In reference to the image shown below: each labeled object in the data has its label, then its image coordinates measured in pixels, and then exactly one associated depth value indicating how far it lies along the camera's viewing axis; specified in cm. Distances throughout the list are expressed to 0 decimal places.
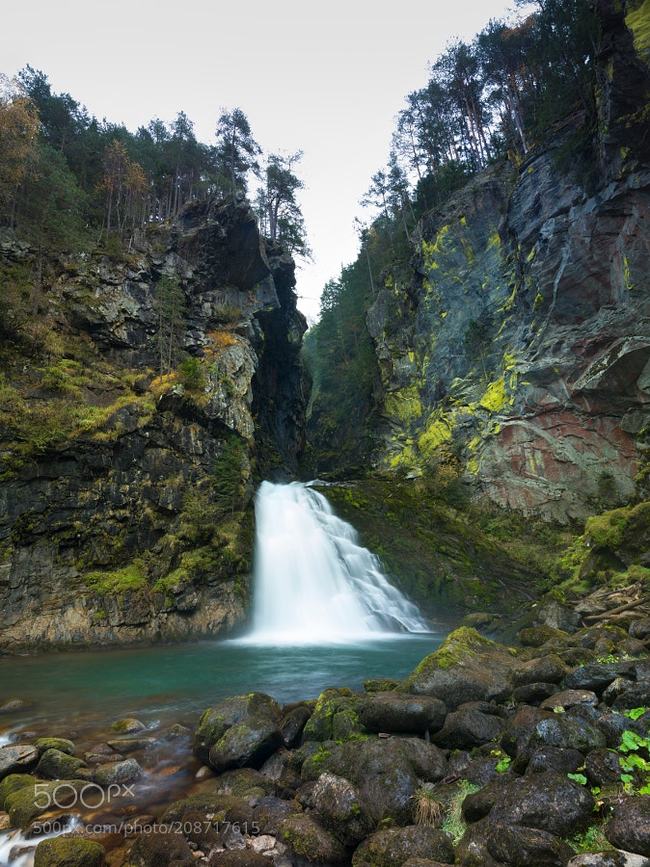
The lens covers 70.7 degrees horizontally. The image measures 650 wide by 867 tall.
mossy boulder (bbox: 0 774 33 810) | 511
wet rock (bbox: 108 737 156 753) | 634
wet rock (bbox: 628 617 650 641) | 793
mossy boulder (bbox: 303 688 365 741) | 592
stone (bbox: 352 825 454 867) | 355
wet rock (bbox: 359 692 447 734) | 551
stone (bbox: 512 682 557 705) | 583
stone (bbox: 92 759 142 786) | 540
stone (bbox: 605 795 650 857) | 300
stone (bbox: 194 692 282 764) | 612
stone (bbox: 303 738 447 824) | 423
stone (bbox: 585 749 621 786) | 380
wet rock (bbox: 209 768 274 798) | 505
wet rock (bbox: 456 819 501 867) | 329
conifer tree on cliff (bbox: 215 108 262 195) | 3831
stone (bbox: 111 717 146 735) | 699
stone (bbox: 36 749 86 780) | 551
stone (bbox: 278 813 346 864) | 391
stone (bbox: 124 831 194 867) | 384
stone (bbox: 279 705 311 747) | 625
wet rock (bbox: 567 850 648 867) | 289
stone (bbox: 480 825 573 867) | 312
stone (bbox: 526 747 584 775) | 402
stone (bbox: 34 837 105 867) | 382
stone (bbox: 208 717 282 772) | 567
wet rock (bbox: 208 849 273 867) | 373
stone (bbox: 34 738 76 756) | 603
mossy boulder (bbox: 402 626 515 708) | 621
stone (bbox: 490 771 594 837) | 339
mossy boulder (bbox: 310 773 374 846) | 404
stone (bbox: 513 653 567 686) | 611
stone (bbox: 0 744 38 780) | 561
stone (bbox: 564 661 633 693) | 554
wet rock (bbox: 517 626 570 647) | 980
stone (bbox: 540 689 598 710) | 521
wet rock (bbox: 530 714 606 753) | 429
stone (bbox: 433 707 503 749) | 523
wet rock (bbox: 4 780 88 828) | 467
